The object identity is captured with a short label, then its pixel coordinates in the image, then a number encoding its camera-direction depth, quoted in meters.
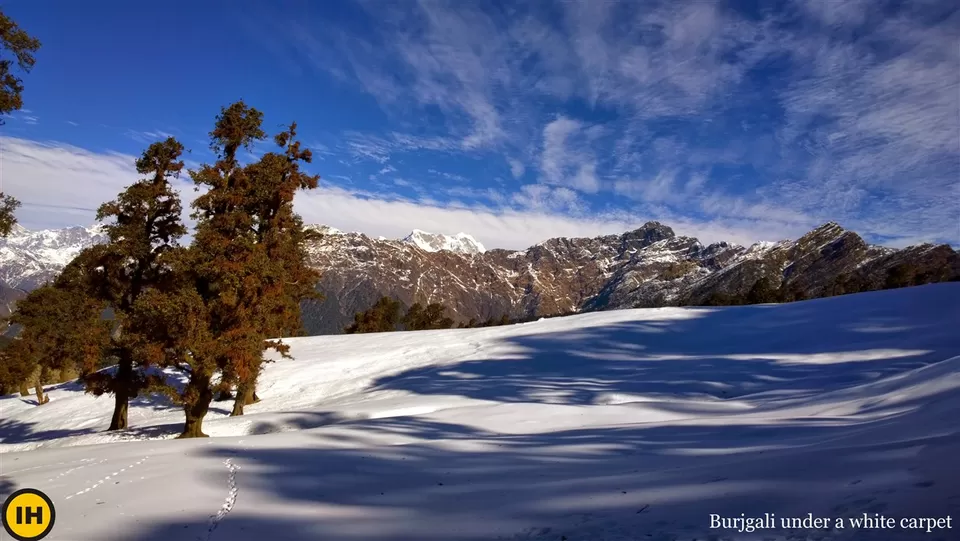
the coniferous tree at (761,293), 57.69
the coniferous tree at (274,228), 16.94
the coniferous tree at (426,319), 64.56
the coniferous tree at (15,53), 9.98
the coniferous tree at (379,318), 60.28
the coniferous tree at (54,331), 19.52
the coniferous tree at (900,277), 56.97
